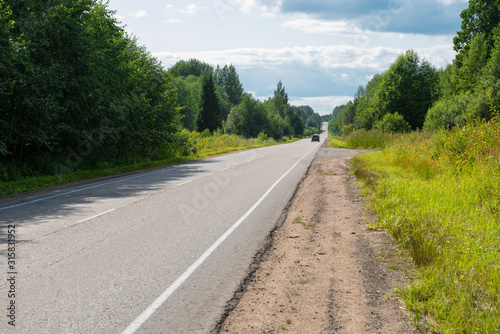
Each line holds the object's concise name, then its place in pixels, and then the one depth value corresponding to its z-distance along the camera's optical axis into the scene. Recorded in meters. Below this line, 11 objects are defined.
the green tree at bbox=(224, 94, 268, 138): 96.87
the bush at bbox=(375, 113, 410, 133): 52.94
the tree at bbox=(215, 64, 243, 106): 136.38
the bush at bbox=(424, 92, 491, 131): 37.47
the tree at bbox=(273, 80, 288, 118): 159.00
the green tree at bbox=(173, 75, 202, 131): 100.81
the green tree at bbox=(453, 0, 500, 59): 49.38
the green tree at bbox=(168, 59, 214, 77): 140.88
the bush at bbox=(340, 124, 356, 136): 89.80
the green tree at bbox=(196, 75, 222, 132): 80.12
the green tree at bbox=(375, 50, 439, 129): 64.94
